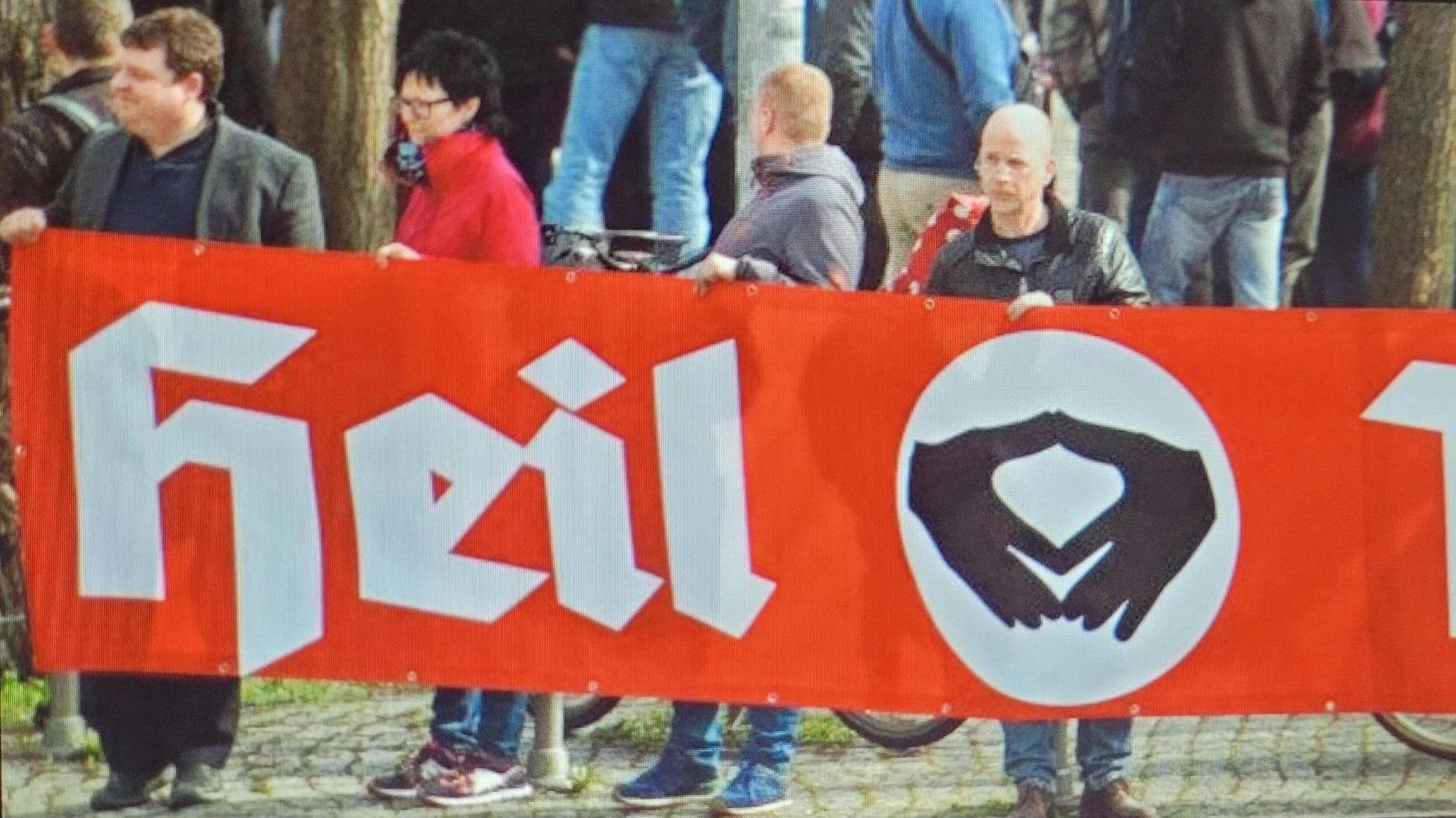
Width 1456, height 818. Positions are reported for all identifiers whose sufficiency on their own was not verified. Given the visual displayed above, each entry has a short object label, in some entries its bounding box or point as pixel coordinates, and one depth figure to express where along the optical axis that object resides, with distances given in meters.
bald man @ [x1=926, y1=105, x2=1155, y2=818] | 18.91
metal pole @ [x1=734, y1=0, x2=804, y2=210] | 20.14
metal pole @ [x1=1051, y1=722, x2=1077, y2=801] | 19.34
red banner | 18.12
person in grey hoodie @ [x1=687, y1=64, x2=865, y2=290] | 19.14
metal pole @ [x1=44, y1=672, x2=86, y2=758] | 18.89
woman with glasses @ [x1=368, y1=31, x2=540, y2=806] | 18.97
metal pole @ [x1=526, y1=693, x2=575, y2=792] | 19.50
